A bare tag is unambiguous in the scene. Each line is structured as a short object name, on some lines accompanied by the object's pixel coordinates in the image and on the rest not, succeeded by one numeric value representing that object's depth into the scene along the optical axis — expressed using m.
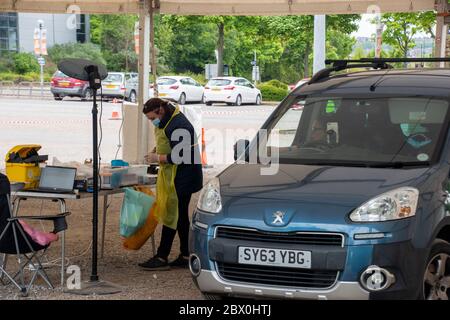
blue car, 5.45
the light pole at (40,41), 54.84
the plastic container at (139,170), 8.36
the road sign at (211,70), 51.56
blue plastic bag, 8.05
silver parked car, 40.41
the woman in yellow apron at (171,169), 8.12
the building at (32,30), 71.38
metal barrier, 46.22
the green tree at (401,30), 30.56
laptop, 7.54
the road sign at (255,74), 51.20
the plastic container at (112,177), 7.96
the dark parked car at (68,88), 40.84
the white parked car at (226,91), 40.91
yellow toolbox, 7.65
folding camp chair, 6.89
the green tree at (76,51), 67.00
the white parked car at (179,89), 41.03
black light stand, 7.33
